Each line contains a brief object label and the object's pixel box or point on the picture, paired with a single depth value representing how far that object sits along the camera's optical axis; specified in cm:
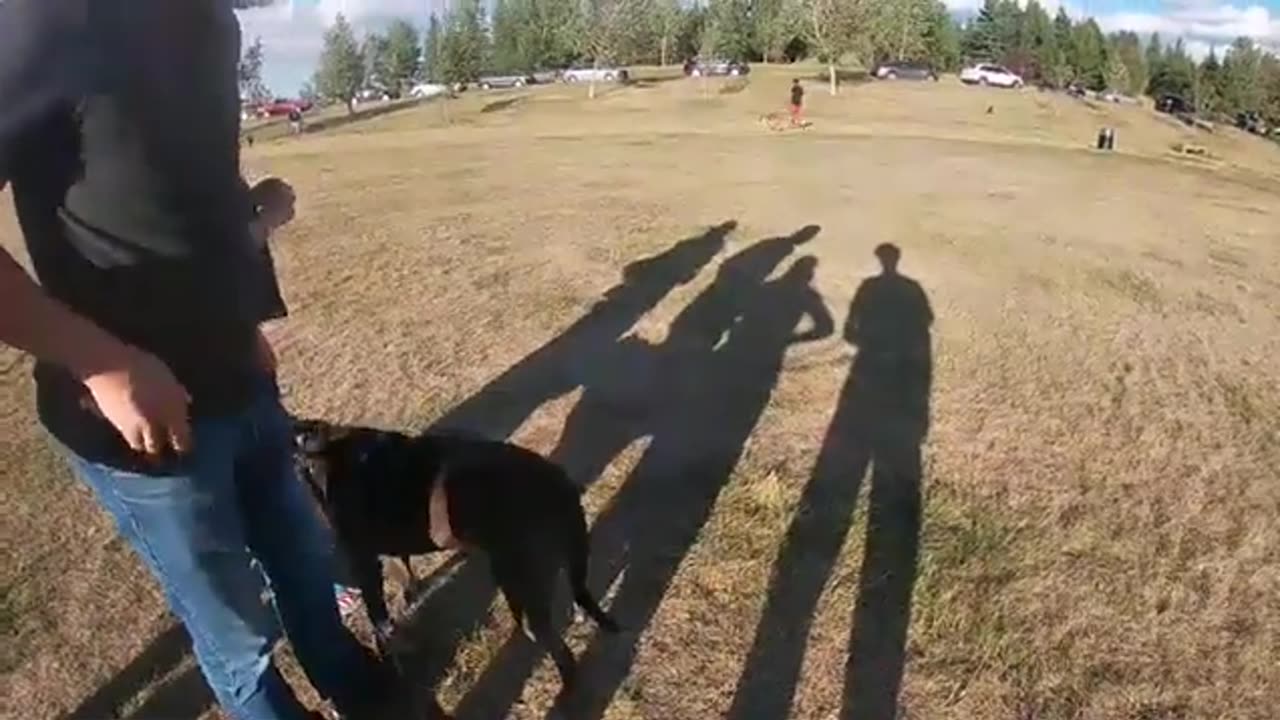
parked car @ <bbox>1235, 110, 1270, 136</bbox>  6956
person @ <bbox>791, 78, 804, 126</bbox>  3628
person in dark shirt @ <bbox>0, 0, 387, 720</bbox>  156
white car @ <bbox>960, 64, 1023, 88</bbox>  6825
